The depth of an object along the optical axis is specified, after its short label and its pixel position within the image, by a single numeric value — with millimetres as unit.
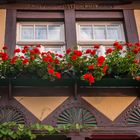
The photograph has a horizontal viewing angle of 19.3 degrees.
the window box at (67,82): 7133
